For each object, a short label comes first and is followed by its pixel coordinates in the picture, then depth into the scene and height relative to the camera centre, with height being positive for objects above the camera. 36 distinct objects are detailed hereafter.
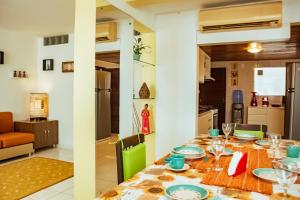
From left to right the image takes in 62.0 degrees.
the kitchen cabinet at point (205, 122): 3.89 -0.52
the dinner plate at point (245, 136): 2.33 -0.42
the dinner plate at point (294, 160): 1.55 -0.43
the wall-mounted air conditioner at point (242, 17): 2.86 +0.89
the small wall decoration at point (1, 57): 4.66 +0.65
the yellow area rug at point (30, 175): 2.94 -1.16
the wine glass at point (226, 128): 1.99 -0.29
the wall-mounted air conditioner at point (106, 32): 2.38 +0.61
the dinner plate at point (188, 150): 1.77 -0.43
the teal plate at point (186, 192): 1.06 -0.44
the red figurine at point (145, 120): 3.41 -0.39
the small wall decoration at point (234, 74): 7.11 +0.51
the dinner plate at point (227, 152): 1.78 -0.44
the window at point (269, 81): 6.83 +0.31
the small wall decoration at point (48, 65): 5.29 +0.57
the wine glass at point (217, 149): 1.44 -0.33
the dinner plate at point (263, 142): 2.11 -0.44
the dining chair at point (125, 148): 1.55 -0.37
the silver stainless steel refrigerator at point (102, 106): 2.50 -0.15
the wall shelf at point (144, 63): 3.24 +0.39
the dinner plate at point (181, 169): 1.41 -0.44
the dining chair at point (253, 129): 2.61 -0.41
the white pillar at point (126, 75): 2.87 +0.19
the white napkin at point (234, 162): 1.33 -0.38
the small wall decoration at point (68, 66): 5.08 +0.52
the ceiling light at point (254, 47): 4.35 +0.79
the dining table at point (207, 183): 1.09 -0.45
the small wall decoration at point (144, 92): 3.33 +0.00
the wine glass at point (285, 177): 1.00 -0.35
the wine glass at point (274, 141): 1.80 -0.36
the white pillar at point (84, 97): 2.30 -0.05
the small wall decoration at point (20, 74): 4.95 +0.35
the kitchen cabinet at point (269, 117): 5.87 -0.59
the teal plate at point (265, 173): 1.28 -0.44
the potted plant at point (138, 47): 3.15 +0.58
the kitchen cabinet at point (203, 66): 4.11 +0.47
